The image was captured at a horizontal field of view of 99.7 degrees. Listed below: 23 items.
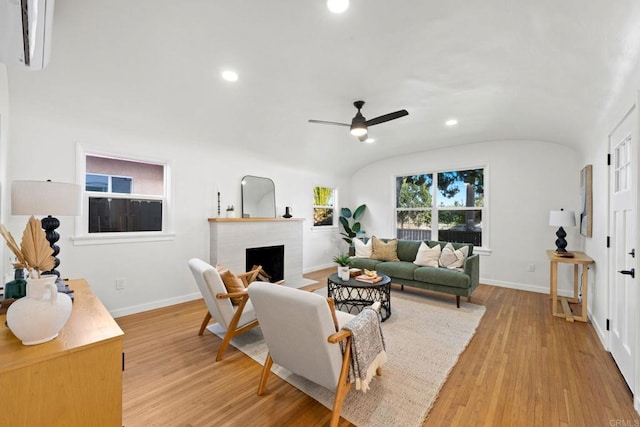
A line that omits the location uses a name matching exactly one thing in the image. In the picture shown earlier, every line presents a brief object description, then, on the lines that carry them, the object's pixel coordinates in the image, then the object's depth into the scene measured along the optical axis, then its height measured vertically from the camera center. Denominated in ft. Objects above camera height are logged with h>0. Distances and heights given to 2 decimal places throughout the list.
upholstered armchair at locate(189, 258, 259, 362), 8.22 -2.91
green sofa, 12.69 -3.04
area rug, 6.08 -4.43
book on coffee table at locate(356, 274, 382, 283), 11.34 -2.81
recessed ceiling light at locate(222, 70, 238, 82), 8.75 +4.54
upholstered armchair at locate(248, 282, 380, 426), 5.33 -2.55
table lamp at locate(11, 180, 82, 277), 6.31 +0.33
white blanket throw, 5.76 -3.03
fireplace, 13.98 -1.57
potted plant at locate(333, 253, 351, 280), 11.69 -2.41
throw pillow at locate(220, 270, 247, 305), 8.87 -2.33
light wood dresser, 3.43 -2.29
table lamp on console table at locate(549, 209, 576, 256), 12.96 -0.40
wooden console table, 11.02 -3.01
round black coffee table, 11.05 -3.81
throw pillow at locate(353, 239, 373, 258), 16.92 -2.28
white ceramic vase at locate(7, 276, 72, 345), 3.69 -1.43
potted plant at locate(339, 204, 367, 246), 22.11 -0.77
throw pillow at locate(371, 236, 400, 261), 16.29 -2.28
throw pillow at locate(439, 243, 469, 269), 13.79 -2.24
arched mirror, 15.96 +0.97
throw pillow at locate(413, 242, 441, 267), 14.52 -2.37
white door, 6.72 -0.83
